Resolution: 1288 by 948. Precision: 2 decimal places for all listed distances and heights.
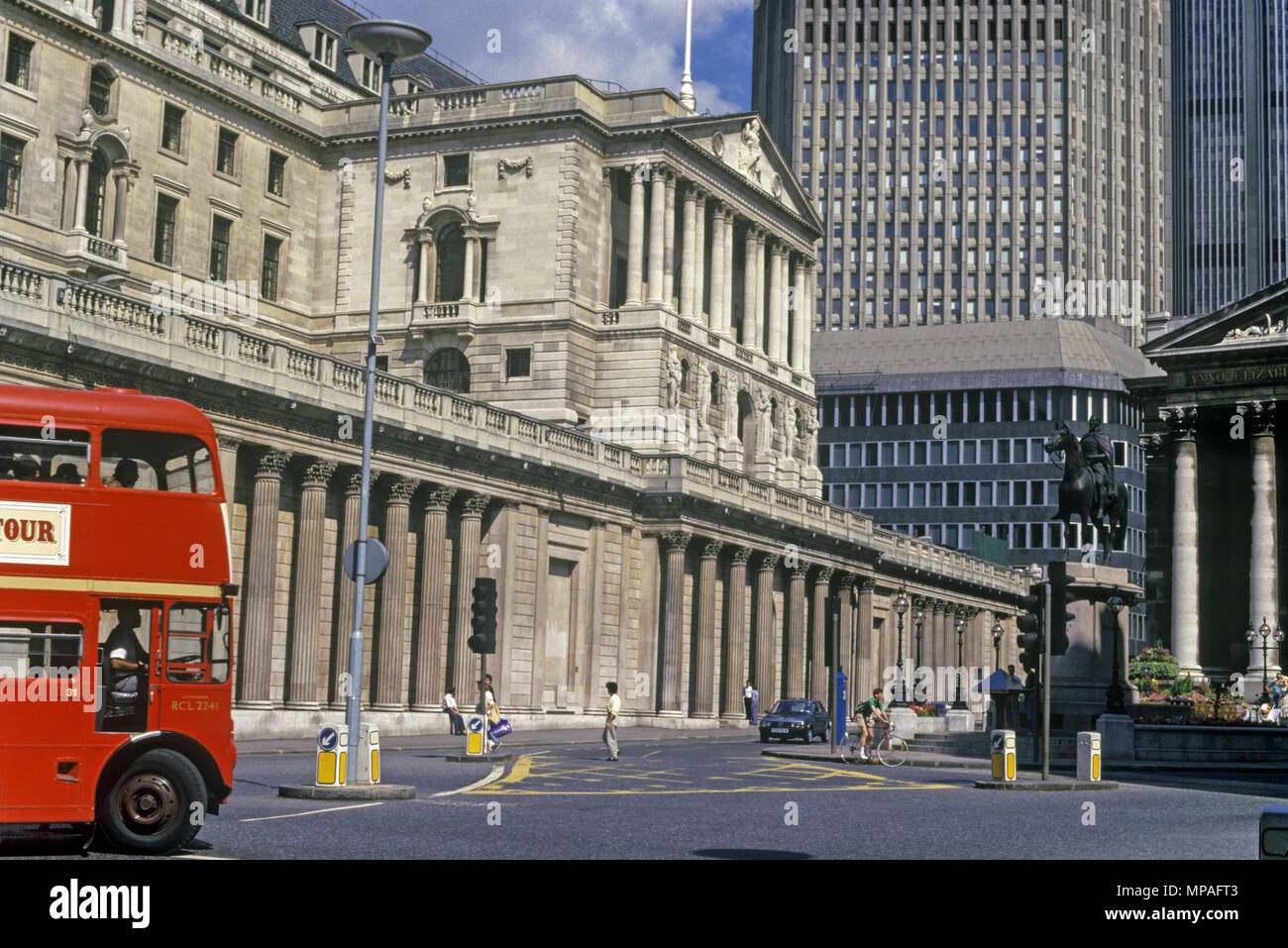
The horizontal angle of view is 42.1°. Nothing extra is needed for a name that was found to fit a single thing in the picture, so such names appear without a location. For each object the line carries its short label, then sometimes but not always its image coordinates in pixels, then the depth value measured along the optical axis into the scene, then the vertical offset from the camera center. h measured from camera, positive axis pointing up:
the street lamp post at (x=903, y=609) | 84.59 +2.35
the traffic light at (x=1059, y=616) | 28.81 +0.73
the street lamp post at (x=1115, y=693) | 36.91 -0.74
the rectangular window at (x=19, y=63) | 57.88 +19.56
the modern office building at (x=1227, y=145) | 179.00 +55.54
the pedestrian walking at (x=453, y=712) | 50.06 -2.13
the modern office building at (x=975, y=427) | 127.44 +17.62
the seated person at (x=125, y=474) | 17.98 +1.68
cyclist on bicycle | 41.84 -1.54
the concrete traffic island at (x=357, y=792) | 24.36 -2.26
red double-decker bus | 17.25 +0.13
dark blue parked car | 54.34 -2.31
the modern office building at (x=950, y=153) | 158.50 +47.65
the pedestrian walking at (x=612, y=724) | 39.86 -1.88
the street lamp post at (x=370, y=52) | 26.86 +9.65
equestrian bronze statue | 37.22 +3.89
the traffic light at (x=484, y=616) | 33.78 +0.51
